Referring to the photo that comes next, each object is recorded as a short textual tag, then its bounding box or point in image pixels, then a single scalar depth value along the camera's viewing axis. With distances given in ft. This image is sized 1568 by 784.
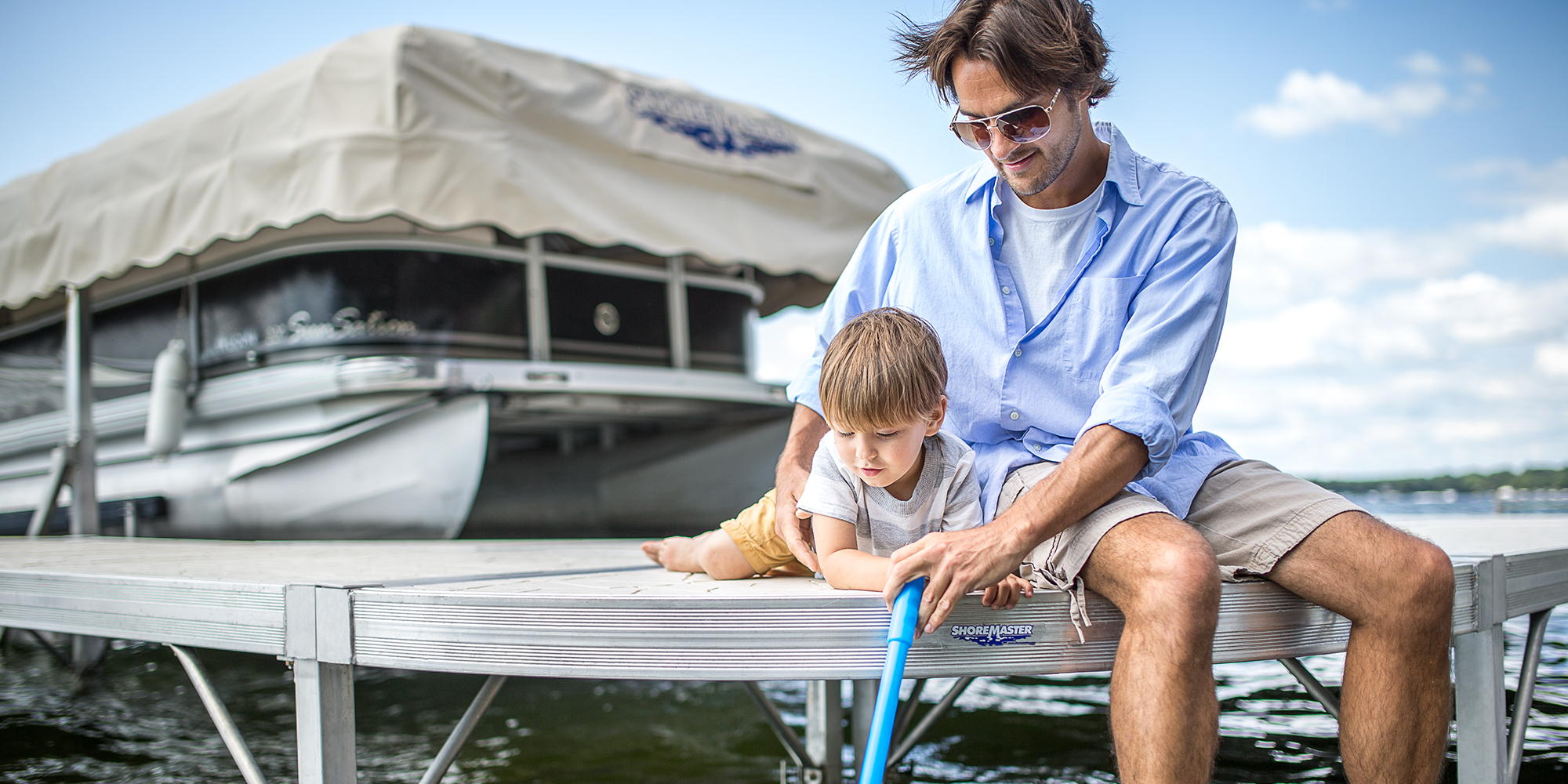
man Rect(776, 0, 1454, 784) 4.44
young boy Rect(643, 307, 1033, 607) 4.60
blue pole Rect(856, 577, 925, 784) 4.05
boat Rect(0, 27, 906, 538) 14.70
